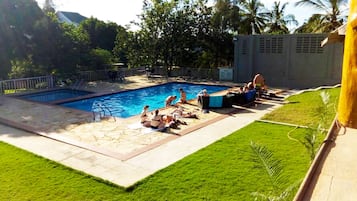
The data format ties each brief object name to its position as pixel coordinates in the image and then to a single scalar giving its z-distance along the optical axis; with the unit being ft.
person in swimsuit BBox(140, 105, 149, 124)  37.51
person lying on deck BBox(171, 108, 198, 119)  40.63
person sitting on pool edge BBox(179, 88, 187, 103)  50.57
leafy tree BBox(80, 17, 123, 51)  127.34
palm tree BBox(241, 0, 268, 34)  91.40
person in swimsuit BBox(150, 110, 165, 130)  35.37
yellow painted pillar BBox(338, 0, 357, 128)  18.99
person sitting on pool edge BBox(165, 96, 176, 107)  48.93
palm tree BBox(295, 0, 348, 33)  77.00
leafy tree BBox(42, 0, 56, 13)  73.40
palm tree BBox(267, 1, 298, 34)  95.96
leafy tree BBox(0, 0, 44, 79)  61.16
